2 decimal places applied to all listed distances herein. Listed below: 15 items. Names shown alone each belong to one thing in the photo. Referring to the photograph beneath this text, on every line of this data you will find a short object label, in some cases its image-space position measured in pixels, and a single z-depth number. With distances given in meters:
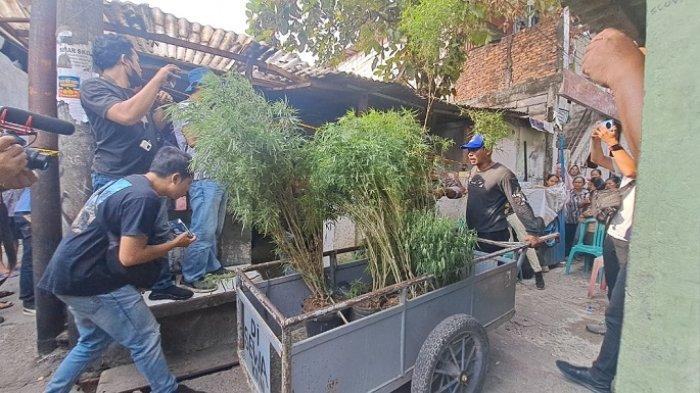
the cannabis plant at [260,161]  2.13
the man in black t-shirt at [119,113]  2.57
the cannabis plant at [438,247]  2.40
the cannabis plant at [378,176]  2.26
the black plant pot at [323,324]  2.39
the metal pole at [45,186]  2.84
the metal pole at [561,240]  6.39
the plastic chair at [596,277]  4.83
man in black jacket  3.77
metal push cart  1.79
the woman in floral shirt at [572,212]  6.79
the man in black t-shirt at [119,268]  2.09
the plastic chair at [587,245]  5.55
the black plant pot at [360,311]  2.33
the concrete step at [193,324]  2.91
